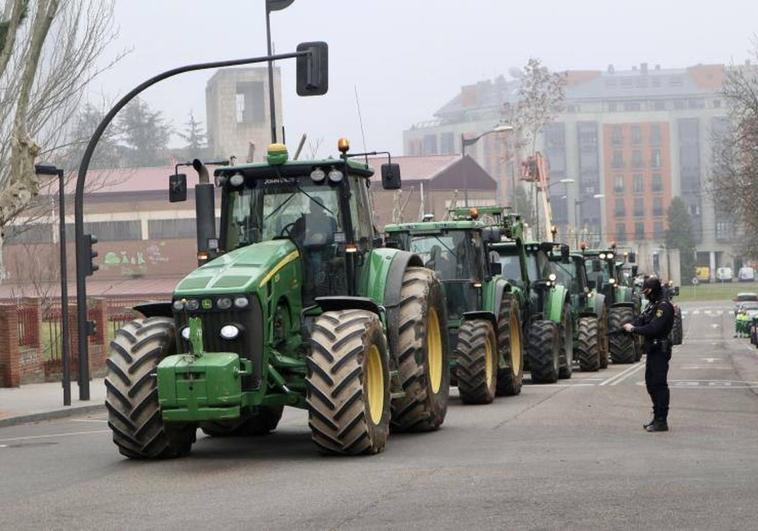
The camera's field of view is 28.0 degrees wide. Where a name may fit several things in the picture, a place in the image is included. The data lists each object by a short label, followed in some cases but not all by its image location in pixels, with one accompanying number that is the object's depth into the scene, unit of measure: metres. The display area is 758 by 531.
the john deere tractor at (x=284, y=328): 13.96
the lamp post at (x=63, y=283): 25.09
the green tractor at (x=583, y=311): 33.12
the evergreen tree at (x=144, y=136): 143.00
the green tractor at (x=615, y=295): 37.69
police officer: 16.75
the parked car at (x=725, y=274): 170.12
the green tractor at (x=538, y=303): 27.30
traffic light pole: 23.08
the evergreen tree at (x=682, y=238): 165.75
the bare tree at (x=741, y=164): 49.53
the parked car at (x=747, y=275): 166.00
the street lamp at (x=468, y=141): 45.09
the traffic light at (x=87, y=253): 25.80
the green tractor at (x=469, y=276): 22.94
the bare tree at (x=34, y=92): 24.31
